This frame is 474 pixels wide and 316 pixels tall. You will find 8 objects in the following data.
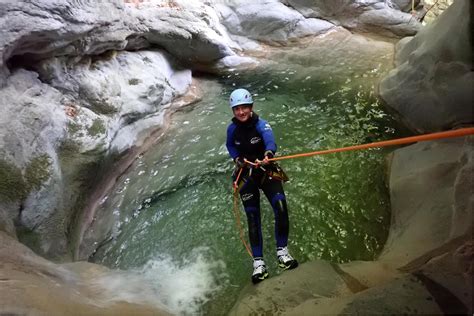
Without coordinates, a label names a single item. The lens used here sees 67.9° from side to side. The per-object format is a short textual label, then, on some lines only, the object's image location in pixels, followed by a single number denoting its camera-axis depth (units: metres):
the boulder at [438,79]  6.07
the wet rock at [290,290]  3.79
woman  4.41
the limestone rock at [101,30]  5.70
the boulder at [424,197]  4.09
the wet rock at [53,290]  2.95
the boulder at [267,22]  13.25
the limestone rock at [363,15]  12.63
